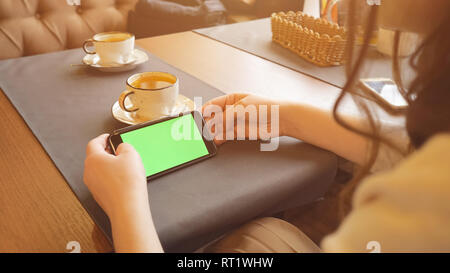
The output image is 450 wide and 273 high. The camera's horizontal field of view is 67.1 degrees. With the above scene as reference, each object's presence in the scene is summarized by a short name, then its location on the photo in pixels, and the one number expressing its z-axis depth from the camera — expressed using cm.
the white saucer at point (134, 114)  67
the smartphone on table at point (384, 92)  78
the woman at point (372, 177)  29
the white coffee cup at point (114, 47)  87
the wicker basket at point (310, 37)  98
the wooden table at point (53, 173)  46
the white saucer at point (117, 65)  89
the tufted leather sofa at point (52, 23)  146
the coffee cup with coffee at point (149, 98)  66
